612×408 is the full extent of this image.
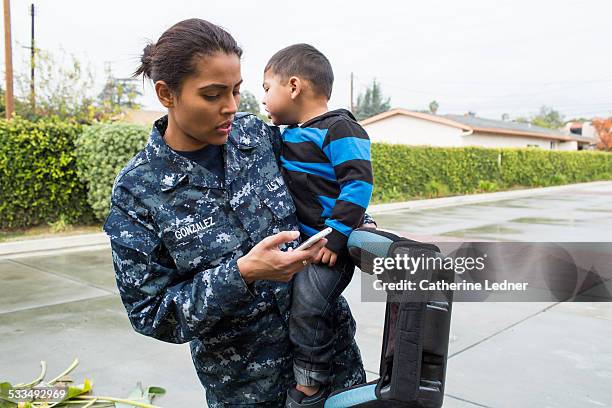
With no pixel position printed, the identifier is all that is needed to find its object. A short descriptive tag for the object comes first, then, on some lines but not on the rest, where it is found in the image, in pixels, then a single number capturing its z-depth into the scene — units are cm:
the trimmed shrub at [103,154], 873
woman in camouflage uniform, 129
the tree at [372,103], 6594
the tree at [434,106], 8194
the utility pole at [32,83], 1322
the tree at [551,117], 7940
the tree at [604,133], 4802
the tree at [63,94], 1298
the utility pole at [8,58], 1245
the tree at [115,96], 1284
